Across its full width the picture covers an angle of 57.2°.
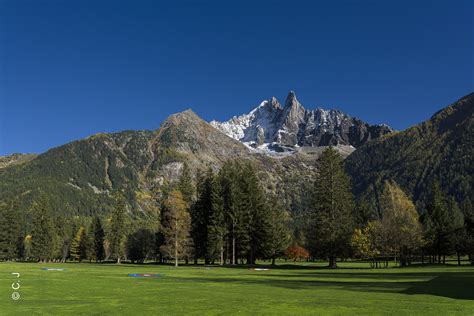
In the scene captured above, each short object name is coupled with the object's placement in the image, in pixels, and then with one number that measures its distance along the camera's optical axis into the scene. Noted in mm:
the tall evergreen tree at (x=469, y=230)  91125
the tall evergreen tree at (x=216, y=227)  83125
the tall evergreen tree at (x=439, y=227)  96562
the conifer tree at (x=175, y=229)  82562
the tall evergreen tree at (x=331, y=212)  73062
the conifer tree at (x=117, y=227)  124562
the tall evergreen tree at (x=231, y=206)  84812
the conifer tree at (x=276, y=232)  88312
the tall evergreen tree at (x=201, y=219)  89750
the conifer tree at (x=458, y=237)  95088
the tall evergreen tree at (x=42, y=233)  120188
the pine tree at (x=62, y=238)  151750
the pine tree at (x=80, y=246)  147250
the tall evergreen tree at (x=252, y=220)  86500
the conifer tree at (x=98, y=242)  137612
